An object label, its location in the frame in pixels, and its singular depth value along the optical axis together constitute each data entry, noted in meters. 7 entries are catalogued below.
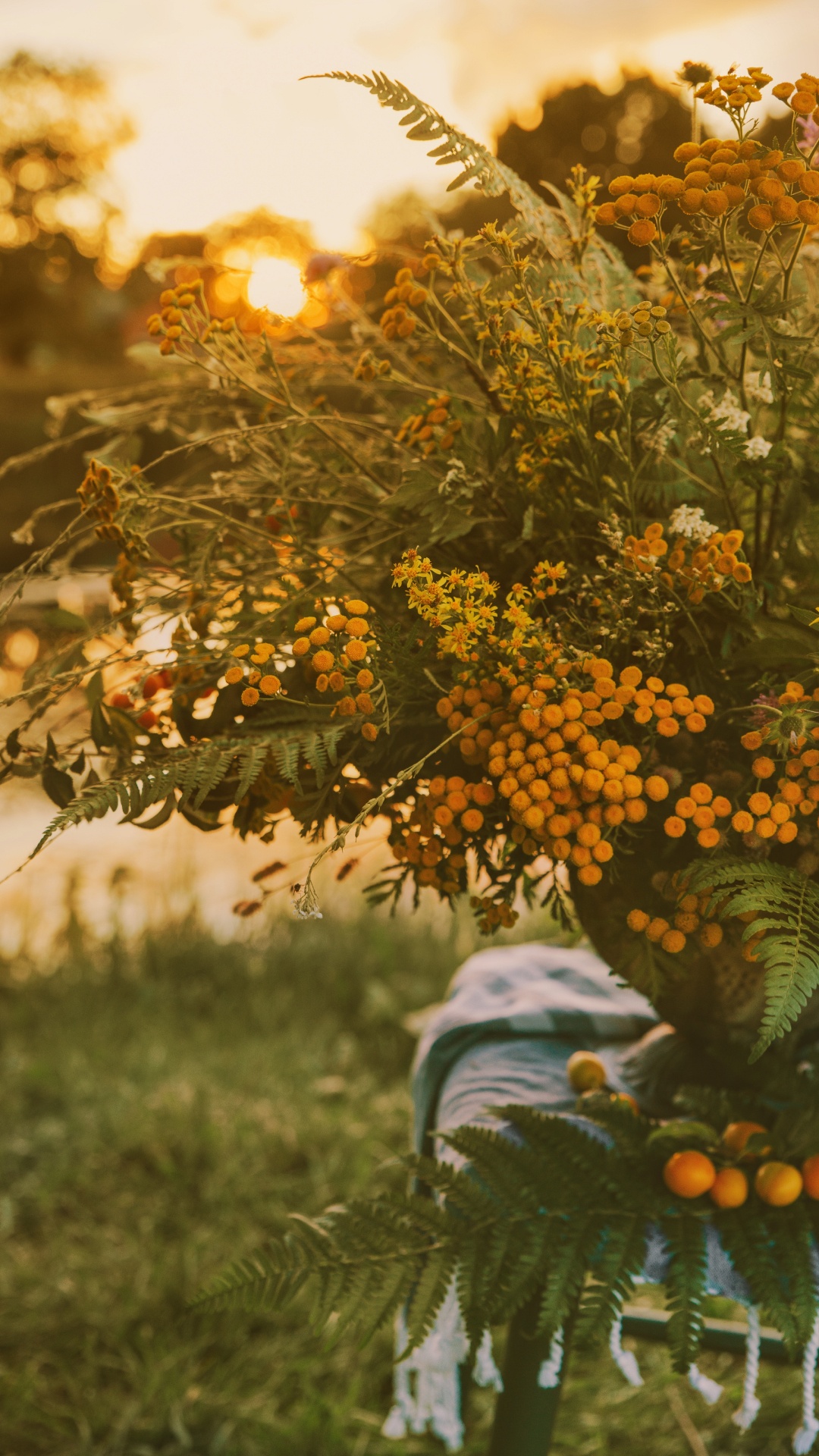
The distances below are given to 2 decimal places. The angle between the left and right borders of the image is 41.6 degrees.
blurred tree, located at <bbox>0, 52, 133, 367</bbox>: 15.29
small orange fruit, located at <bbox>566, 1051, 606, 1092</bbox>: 0.97
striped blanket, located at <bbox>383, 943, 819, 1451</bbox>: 0.87
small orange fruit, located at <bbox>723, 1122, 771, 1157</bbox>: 0.83
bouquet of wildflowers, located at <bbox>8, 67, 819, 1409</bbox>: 0.58
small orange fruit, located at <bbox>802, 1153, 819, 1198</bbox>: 0.79
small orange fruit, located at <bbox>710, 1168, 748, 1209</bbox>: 0.79
